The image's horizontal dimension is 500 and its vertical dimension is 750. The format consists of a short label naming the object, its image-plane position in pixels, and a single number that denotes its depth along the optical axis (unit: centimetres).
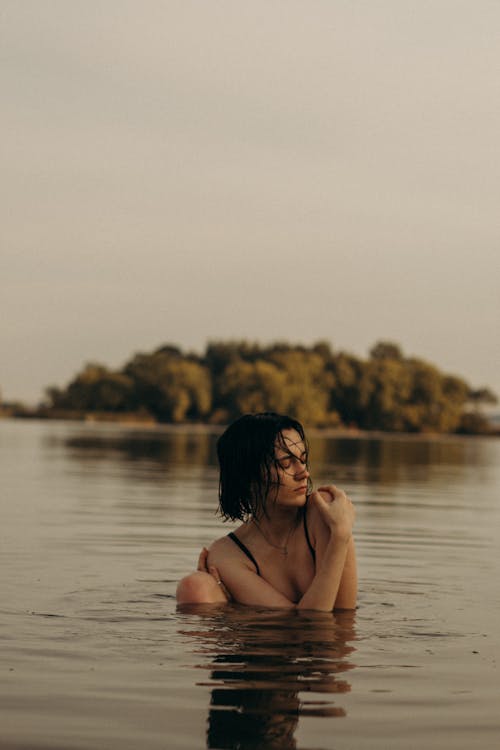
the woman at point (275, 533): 674
